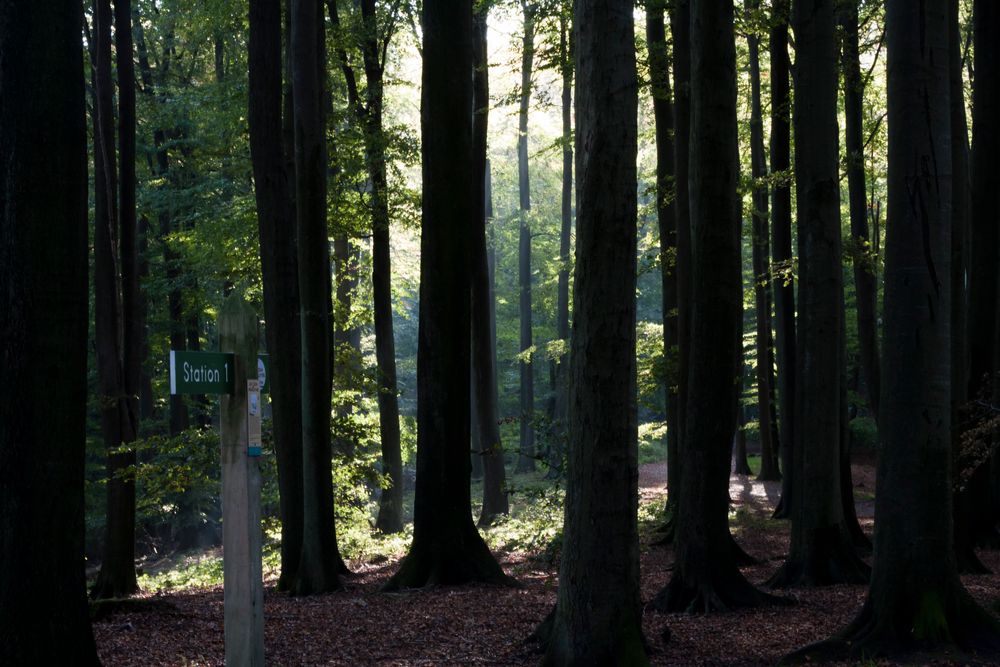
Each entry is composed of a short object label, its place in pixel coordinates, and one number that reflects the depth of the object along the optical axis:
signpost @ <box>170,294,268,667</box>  5.13
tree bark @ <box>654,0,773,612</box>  9.41
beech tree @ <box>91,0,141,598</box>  13.40
